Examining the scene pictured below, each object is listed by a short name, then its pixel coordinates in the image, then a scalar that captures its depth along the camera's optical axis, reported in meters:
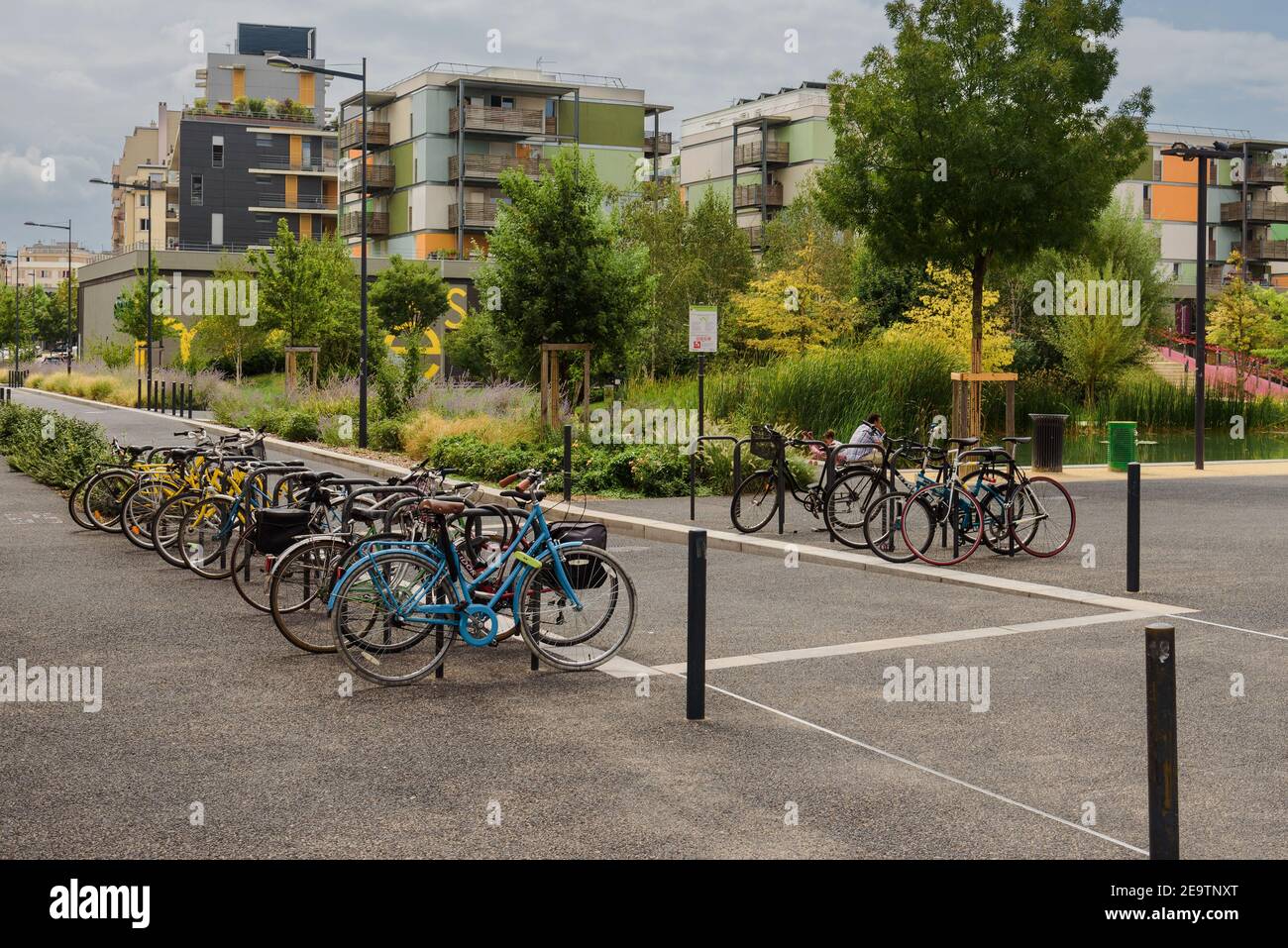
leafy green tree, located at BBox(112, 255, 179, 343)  56.72
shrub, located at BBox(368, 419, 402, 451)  26.50
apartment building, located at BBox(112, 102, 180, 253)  115.06
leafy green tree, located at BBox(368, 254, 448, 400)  59.91
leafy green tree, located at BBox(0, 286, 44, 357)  90.25
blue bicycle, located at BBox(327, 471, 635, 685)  8.20
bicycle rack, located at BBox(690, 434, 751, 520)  16.16
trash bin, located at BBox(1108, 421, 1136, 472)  24.62
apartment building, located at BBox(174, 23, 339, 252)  92.81
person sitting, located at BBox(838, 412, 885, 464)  15.80
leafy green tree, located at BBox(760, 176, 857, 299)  54.06
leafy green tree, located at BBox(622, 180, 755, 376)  51.38
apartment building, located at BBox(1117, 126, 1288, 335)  83.00
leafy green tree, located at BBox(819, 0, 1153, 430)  22.64
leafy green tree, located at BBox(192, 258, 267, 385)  51.75
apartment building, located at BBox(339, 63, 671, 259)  73.25
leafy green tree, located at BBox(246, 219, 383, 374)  44.22
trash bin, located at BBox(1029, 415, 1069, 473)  23.94
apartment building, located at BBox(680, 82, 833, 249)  76.25
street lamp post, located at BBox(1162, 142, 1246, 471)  24.56
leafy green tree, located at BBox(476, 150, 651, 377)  26.62
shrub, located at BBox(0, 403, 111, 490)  19.00
